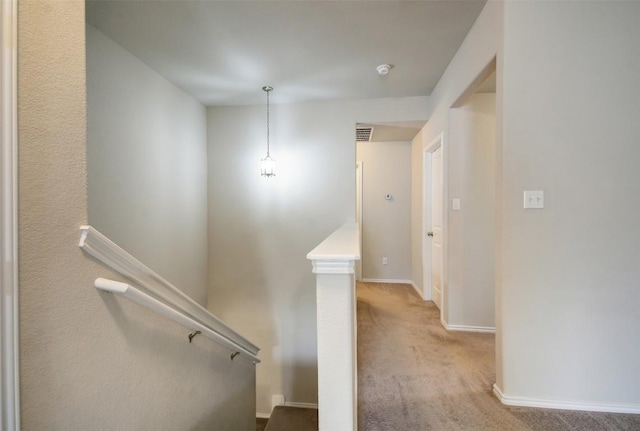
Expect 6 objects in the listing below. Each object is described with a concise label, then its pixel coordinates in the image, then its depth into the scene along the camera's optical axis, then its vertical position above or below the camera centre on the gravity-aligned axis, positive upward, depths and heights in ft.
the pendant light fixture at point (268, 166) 11.22 +1.70
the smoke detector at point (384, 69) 9.13 +4.45
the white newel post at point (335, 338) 3.46 -1.51
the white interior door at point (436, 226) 11.18 -0.62
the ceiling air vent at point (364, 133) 13.26 +3.68
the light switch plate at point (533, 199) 5.60 +0.20
